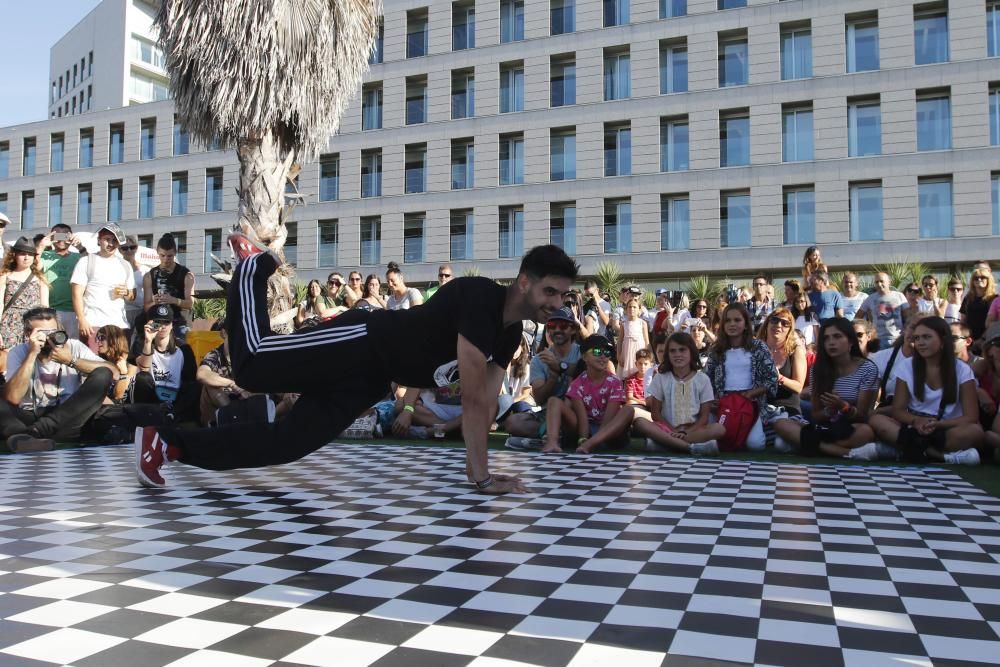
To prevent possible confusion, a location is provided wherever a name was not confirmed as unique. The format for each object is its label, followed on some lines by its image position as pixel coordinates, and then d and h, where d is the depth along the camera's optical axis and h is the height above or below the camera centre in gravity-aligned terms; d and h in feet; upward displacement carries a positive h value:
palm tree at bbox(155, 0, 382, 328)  31.73 +11.57
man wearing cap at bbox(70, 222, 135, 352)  26.45 +2.23
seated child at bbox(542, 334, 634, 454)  22.26 -1.52
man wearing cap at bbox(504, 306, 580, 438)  23.88 -0.62
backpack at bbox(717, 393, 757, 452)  22.04 -1.82
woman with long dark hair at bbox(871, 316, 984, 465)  19.43 -1.40
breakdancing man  12.40 -0.05
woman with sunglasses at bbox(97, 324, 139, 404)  24.45 -0.18
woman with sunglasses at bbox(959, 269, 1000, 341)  27.48 +1.88
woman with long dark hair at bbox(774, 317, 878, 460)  20.81 -1.26
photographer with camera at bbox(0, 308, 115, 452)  21.40 -1.02
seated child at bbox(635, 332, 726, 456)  21.85 -1.56
